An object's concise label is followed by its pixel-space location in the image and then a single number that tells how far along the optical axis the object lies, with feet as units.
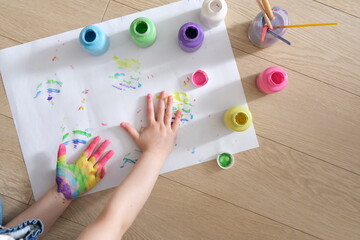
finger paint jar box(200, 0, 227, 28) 2.18
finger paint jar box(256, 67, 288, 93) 2.17
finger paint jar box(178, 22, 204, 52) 2.16
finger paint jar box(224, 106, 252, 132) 2.18
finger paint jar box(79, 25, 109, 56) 2.18
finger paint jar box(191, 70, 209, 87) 2.30
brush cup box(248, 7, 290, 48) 2.13
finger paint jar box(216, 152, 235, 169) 2.30
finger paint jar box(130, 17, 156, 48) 2.18
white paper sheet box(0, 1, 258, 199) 2.33
